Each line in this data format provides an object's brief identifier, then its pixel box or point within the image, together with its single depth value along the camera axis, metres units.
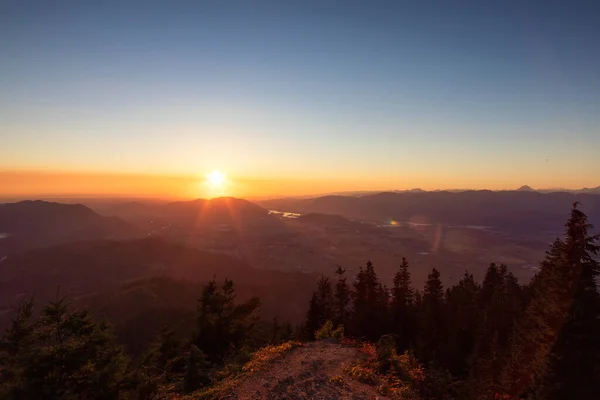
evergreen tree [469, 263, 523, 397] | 18.09
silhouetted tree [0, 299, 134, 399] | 12.68
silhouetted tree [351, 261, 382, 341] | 38.59
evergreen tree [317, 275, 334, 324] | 46.00
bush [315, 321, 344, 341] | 28.04
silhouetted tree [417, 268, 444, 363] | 32.38
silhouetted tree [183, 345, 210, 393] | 17.80
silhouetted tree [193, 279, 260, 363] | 30.45
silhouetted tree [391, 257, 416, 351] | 41.56
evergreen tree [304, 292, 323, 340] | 45.22
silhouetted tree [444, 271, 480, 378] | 31.61
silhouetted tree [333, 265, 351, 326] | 46.85
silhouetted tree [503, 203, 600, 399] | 12.22
